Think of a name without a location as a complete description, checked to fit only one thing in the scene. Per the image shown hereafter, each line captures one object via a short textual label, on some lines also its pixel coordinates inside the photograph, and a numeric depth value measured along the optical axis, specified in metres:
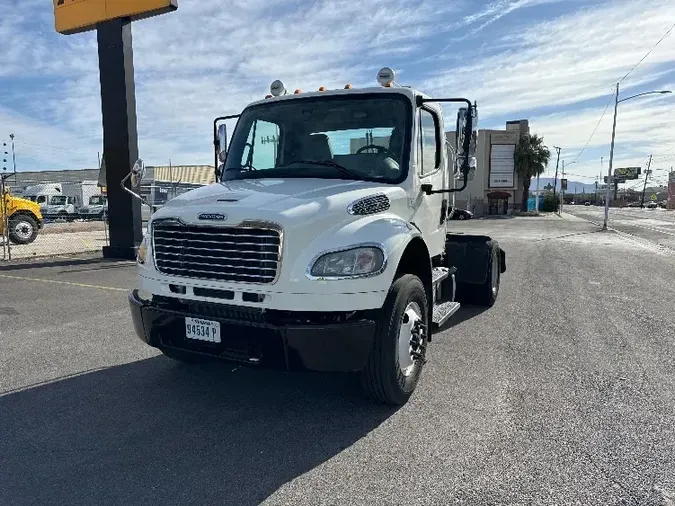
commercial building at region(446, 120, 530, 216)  59.06
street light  30.63
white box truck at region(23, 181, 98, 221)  35.06
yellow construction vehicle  17.23
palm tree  59.06
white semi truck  3.34
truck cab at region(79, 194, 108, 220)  36.28
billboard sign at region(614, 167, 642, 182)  112.38
